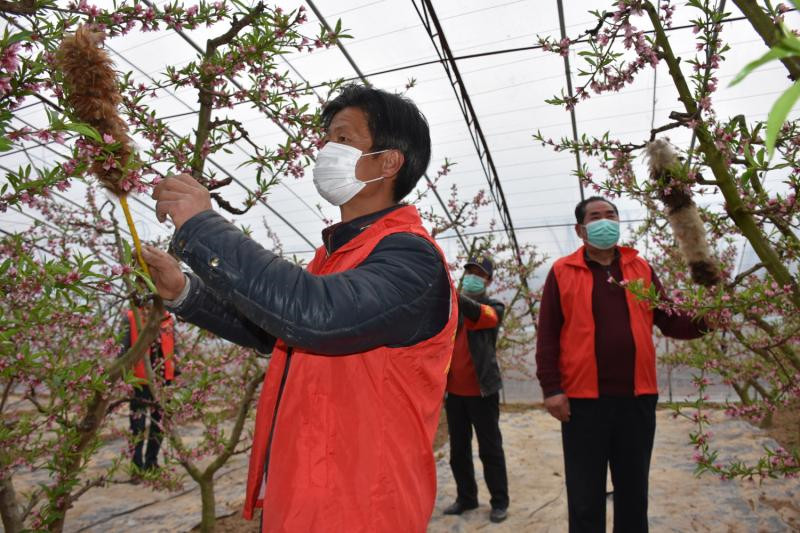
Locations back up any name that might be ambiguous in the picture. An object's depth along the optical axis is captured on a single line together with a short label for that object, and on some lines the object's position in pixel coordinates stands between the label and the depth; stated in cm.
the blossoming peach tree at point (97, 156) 139
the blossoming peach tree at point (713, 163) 205
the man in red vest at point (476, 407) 461
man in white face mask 114
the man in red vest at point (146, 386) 527
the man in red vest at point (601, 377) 291
